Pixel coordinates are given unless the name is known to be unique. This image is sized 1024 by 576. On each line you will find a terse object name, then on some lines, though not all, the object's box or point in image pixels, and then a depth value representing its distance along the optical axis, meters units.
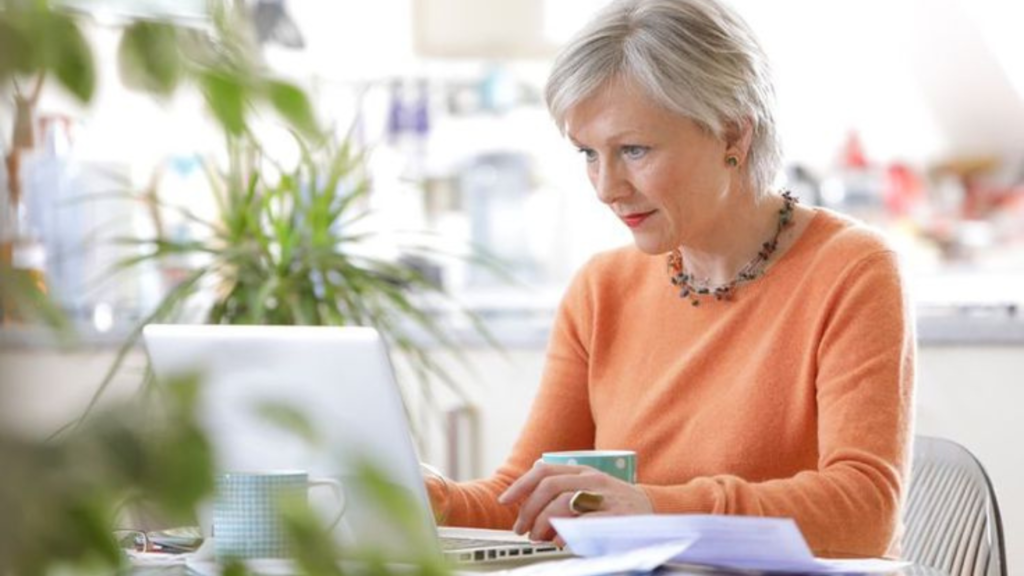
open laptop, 2.01
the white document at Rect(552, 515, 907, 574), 1.87
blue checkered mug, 1.96
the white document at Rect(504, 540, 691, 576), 1.89
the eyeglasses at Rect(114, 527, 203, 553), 2.16
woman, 2.29
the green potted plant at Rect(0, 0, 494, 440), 3.15
